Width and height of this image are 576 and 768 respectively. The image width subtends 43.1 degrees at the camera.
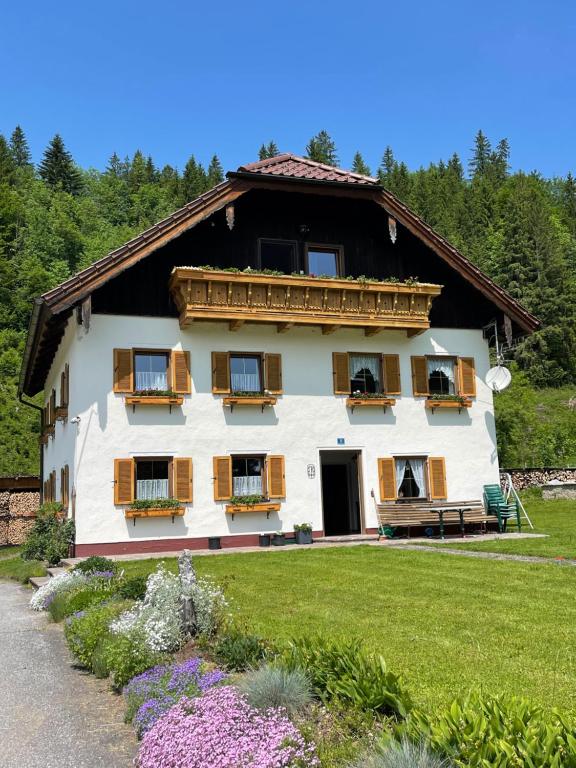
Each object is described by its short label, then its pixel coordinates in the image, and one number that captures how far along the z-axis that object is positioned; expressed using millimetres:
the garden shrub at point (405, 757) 3426
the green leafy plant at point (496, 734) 3145
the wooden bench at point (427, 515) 18562
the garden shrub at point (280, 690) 4840
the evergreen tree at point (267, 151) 86794
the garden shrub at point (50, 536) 17219
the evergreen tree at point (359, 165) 82138
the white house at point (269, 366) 17703
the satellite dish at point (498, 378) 20984
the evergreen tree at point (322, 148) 76438
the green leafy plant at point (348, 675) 4367
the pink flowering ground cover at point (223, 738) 4281
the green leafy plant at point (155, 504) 17484
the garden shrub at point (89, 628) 7930
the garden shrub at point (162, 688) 5516
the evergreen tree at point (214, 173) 72188
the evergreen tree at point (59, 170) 79000
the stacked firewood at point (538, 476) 26922
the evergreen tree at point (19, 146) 96900
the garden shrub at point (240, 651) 6070
